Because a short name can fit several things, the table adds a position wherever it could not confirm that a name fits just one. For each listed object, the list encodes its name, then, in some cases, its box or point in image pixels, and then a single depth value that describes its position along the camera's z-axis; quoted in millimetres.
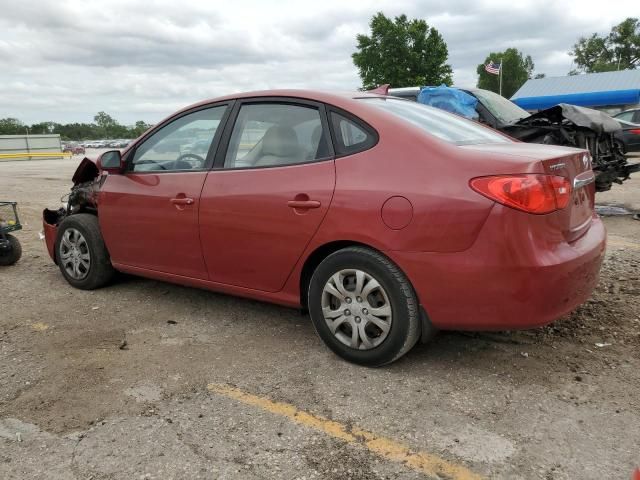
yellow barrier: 33903
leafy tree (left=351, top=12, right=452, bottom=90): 53562
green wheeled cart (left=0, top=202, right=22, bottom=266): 5730
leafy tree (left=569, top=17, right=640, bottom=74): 84562
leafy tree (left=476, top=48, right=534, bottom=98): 94500
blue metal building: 32250
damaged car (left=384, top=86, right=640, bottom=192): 6203
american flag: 36000
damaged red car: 2752
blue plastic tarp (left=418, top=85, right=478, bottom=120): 7711
